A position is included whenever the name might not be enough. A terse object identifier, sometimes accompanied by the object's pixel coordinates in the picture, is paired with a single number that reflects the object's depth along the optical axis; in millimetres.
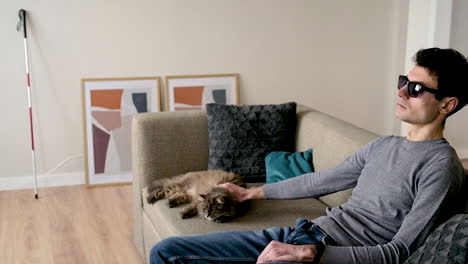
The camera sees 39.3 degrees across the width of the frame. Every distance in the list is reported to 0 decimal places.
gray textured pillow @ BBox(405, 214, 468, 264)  1809
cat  2811
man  2008
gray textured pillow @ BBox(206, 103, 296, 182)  3488
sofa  3012
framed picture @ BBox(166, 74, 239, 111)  4828
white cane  4374
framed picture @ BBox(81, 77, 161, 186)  4672
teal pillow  3314
